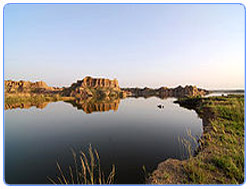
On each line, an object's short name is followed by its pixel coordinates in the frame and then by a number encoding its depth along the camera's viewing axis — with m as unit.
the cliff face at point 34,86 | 79.43
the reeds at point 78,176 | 4.17
